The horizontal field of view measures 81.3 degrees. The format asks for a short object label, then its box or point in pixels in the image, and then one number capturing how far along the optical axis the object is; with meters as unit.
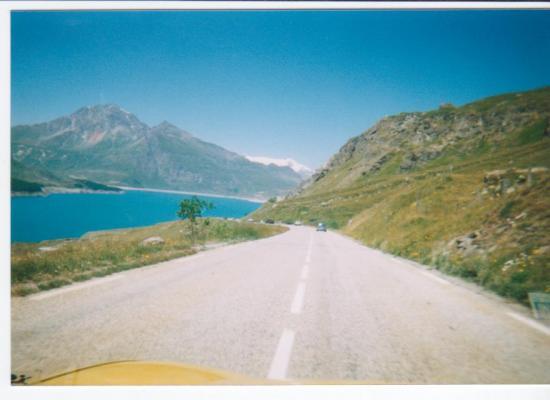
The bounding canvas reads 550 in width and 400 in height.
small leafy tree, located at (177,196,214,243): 22.90
